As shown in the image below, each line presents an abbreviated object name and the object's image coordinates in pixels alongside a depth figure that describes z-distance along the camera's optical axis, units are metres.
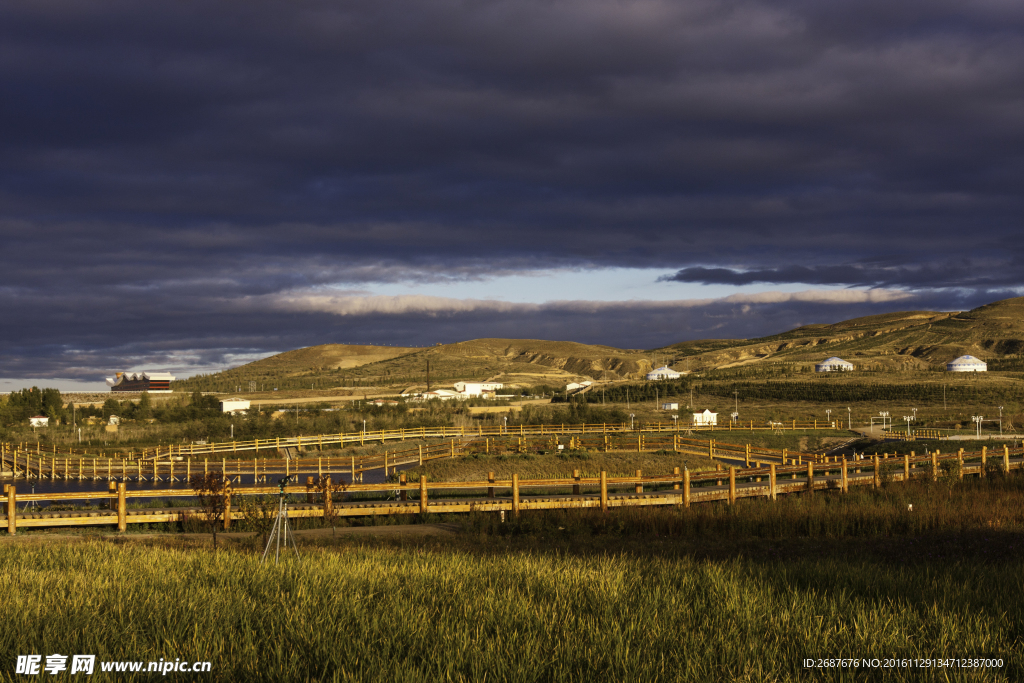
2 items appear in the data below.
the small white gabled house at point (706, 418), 87.06
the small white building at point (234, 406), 113.62
